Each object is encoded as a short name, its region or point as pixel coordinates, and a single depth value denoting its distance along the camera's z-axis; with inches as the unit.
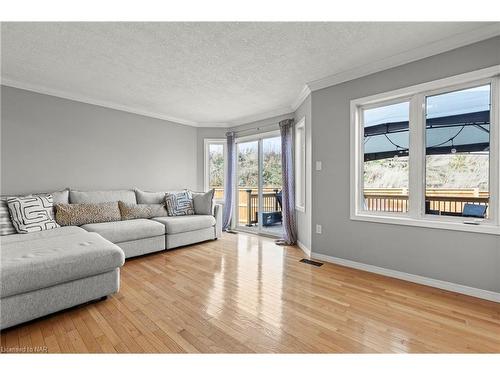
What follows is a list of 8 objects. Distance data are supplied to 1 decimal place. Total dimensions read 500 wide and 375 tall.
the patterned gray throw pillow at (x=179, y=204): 160.9
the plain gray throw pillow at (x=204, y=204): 168.6
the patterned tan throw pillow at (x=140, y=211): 141.4
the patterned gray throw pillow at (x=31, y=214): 103.0
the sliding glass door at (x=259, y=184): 182.4
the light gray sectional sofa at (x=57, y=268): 61.6
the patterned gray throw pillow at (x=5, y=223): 100.2
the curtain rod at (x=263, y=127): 173.5
